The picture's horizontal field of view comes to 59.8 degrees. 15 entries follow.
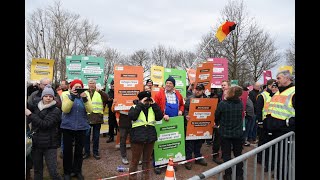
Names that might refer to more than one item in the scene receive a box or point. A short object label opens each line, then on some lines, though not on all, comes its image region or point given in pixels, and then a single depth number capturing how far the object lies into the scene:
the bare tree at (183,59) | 54.62
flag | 8.66
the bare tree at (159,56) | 55.91
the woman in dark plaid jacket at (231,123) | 5.29
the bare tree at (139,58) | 54.03
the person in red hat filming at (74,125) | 4.98
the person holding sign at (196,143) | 6.47
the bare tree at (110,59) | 47.06
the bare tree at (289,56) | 32.03
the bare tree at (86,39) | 28.91
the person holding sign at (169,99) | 5.92
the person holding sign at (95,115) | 6.65
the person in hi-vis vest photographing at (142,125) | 4.89
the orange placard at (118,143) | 7.81
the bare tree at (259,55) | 25.72
